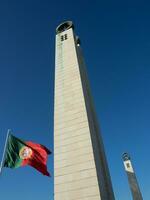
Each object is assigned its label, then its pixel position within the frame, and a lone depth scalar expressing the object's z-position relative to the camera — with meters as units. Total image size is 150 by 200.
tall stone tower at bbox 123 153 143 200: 27.98
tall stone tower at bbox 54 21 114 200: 17.14
